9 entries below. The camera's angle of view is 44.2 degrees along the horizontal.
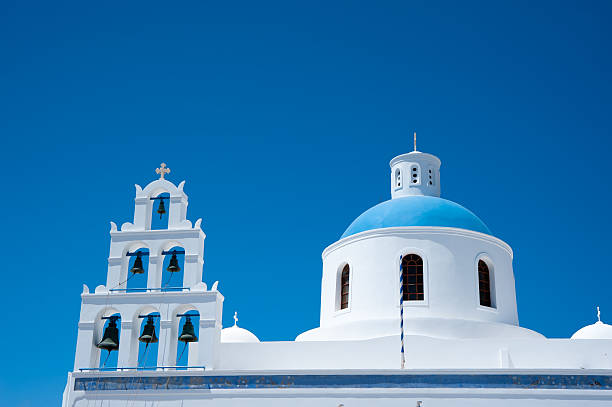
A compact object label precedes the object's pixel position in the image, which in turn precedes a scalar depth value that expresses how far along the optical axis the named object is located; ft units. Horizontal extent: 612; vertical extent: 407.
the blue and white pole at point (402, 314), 51.46
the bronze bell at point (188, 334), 52.34
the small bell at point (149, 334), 53.01
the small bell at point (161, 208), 56.49
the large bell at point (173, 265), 55.21
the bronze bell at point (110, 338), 52.54
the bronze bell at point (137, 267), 54.90
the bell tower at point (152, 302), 51.83
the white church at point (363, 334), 47.91
